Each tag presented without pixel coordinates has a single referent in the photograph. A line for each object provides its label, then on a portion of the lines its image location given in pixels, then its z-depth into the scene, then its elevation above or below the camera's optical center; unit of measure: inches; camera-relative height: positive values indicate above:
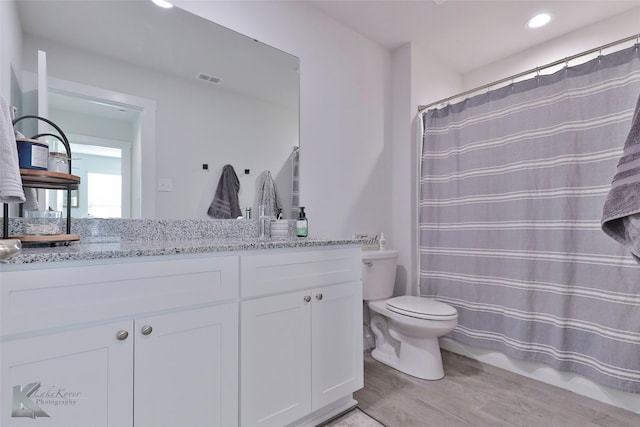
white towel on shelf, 34.3 +6.2
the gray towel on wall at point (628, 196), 28.0 +1.9
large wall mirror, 51.1 +22.6
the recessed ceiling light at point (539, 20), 81.5 +52.8
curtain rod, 61.6 +34.9
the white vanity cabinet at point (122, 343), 31.2 -14.6
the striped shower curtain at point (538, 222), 63.7 -1.3
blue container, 40.3 +8.6
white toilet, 71.8 -25.1
